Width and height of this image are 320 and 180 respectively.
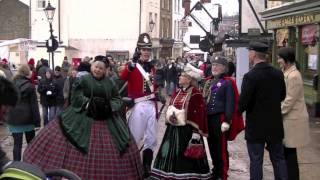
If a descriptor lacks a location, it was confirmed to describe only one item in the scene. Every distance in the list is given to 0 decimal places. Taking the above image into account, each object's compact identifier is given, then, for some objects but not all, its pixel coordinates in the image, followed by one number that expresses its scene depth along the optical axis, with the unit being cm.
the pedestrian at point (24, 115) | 891
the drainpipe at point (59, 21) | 4574
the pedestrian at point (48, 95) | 1388
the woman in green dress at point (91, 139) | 729
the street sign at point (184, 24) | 4345
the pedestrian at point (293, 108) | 714
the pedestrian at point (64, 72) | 1498
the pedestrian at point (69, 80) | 1260
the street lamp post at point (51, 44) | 2553
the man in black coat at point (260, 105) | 687
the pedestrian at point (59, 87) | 1391
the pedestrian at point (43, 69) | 1523
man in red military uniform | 833
